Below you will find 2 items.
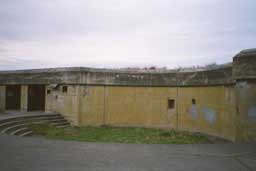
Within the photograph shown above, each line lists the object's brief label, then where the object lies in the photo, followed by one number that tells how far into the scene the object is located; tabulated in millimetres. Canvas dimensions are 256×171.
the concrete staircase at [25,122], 8591
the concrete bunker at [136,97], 9328
